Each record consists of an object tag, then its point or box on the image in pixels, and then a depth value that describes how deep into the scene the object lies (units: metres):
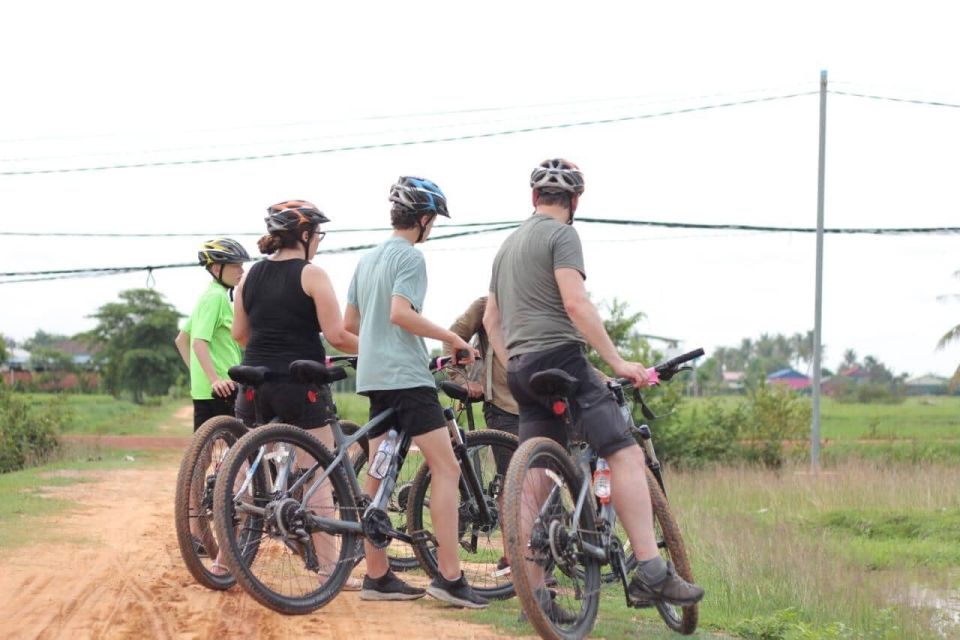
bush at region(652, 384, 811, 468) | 25.89
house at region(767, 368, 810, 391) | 151.21
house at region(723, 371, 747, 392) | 154.62
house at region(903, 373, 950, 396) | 158.00
